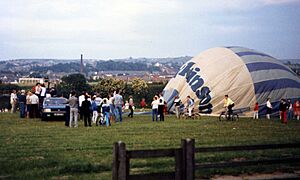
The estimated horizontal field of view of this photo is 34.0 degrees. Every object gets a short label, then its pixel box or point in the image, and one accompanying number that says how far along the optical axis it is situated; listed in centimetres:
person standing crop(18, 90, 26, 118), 3131
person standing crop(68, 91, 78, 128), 2402
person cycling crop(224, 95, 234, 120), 3165
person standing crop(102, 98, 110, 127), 2563
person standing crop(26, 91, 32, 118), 3019
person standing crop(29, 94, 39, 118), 2995
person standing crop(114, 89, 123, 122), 2862
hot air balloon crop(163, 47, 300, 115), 3603
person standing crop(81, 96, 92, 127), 2476
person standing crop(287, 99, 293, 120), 3550
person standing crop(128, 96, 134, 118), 3400
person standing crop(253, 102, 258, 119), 3446
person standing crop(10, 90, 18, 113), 3631
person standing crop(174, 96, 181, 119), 3452
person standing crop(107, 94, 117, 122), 2878
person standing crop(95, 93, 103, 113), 2761
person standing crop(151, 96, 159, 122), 3029
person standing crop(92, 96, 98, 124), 2702
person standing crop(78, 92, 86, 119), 2642
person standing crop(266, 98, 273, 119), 3446
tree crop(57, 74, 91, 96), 9319
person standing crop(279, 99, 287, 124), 2945
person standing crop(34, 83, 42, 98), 3161
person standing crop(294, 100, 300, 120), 3406
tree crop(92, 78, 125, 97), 9325
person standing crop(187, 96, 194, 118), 3350
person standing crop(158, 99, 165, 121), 2992
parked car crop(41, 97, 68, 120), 2900
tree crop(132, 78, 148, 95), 8818
